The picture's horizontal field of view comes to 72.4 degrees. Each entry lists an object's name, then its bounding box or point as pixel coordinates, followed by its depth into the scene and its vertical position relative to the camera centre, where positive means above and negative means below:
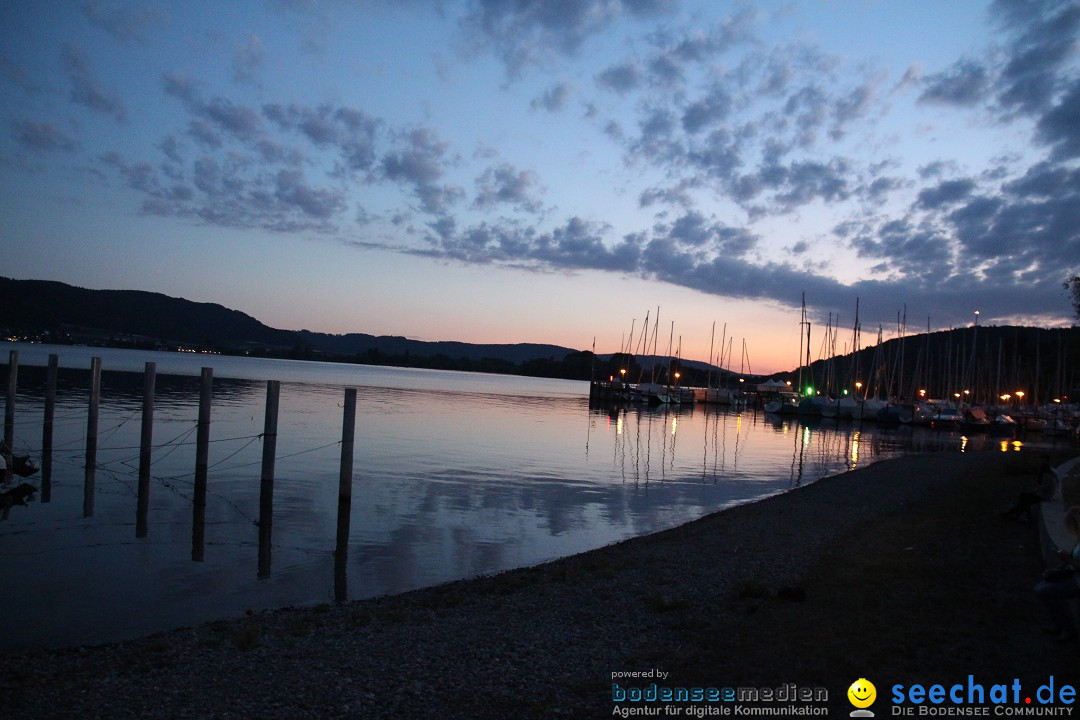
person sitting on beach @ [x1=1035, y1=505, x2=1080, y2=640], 7.84 -2.16
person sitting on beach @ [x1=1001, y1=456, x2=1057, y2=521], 14.66 -2.16
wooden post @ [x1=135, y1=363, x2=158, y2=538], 17.88 -3.17
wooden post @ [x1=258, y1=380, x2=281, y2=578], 16.92 -2.78
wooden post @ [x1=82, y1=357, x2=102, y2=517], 19.62 -3.10
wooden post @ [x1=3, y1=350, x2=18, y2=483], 25.48 -2.74
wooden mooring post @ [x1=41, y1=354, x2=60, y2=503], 21.39 -3.32
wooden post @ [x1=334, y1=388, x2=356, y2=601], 14.41 -3.53
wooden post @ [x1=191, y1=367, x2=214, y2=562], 17.72 -2.94
